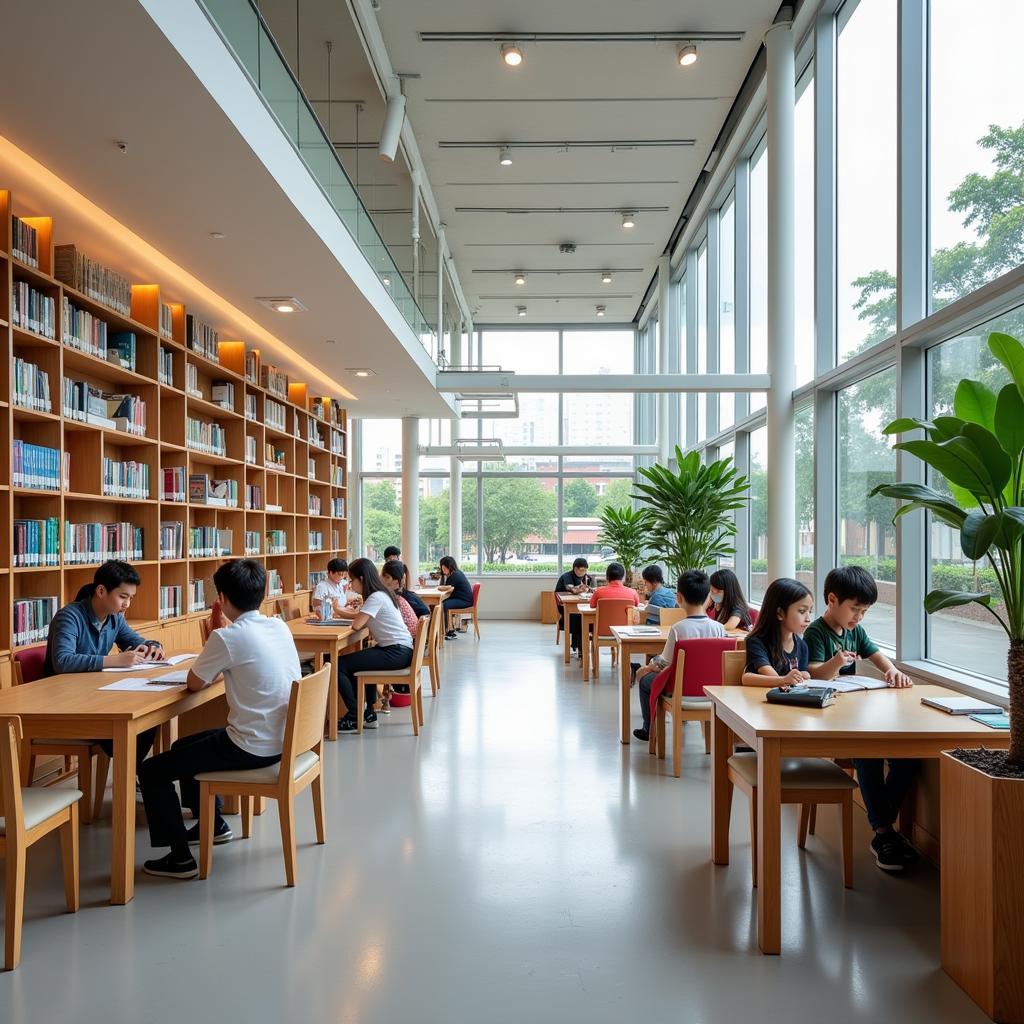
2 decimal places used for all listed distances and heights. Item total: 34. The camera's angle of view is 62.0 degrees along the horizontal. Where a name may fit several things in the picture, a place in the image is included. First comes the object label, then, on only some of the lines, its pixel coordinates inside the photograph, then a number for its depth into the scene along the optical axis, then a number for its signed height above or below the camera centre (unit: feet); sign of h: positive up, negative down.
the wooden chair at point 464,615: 37.36 -4.69
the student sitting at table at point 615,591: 27.04 -2.34
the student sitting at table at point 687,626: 16.62 -2.13
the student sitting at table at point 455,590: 36.42 -3.12
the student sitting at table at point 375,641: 19.47 -2.85
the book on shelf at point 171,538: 20.73 -0.48
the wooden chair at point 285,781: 10.82 -3.36
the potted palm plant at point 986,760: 7.77 -2.45
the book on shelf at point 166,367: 20.31 +3.70
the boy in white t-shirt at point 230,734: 11.10 -2.82
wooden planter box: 7.76 -3.51
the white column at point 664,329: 39.99 +8.97
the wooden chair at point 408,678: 19.15 -3.60
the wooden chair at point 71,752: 12.59 -3.45
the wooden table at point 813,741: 9.20 -2.50
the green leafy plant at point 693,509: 26.09 +0.27
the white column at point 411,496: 40.14 +1.07
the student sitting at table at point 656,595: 22.95 -2.21
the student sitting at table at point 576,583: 34.45 -2.79
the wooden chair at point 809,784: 10.50 -3.33
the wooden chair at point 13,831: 8.73 -3.26
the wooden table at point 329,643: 18.44 -2.72
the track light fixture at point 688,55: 22.22 +12.17
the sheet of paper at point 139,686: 11.48 -2.29
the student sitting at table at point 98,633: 13.00 -1.83
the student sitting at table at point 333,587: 24.44 -2.10
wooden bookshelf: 14.90 +1.75
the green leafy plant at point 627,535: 40.70 -0.83
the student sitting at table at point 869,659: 11.77 -2.22
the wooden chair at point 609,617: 26.61 -3.12
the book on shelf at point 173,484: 20.84 +0.88
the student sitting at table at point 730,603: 19.02 -1.94
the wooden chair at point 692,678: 15.99 -3.06
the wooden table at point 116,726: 10.08 -2.48
